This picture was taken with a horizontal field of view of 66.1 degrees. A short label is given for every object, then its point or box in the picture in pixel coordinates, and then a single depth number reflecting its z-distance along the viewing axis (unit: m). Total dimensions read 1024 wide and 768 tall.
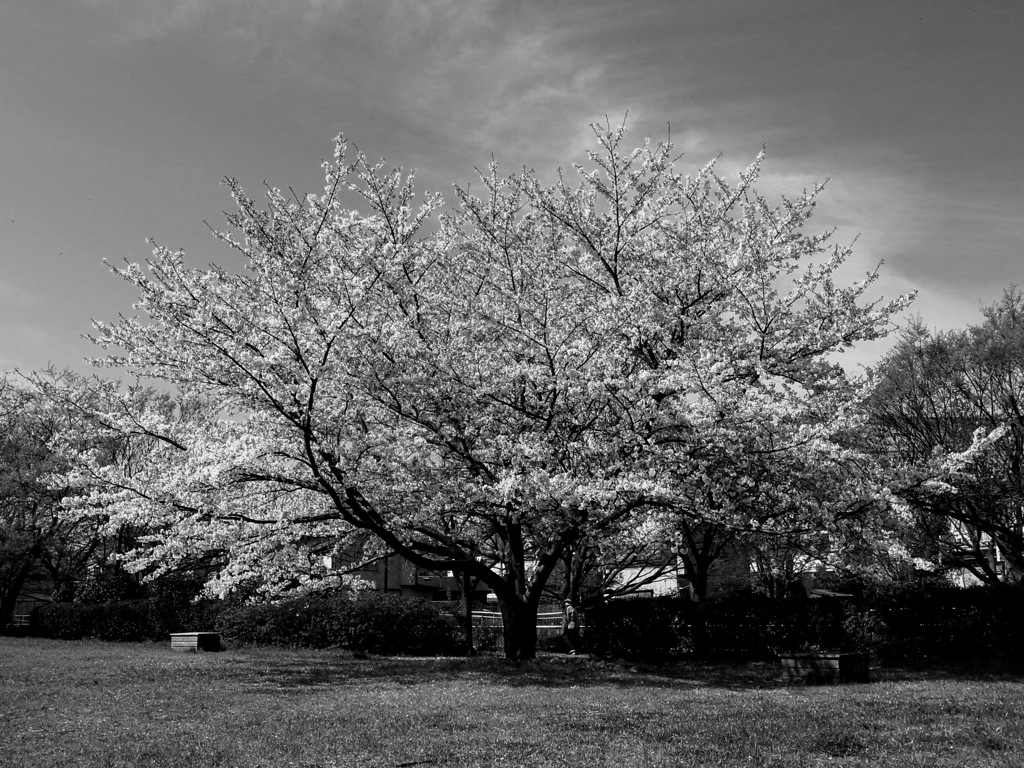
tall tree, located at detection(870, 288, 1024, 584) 18.55
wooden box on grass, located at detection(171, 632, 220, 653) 19.47
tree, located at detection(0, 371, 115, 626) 27.67
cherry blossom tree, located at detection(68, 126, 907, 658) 12.54
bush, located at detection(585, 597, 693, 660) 17.39
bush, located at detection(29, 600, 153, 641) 24.73
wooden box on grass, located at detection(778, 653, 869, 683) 12.26
